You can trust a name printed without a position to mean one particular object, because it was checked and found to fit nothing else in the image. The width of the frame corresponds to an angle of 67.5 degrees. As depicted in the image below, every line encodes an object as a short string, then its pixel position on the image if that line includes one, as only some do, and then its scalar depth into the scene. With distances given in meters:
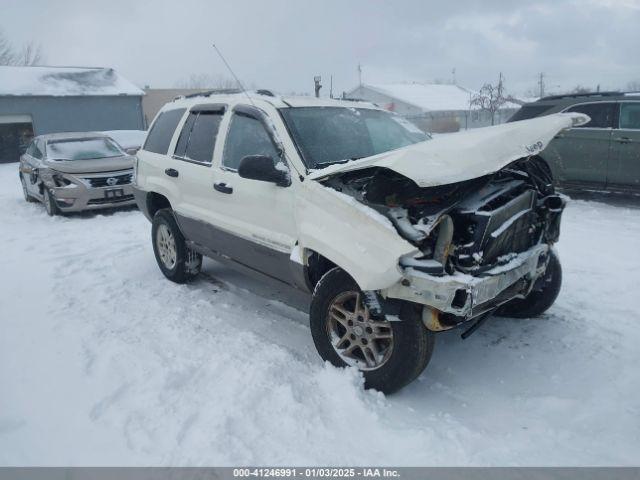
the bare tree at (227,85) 49.27
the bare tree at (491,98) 30.02
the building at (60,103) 24.53
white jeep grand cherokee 2.80
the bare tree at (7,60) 42.59
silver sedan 8.73
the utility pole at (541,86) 65.44
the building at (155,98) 34.38
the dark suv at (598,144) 7.98
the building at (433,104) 37.28
